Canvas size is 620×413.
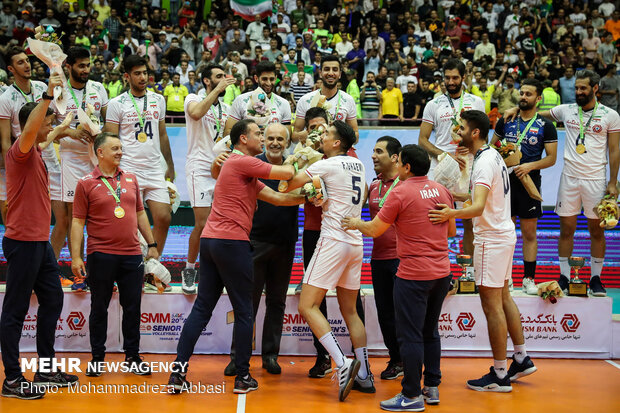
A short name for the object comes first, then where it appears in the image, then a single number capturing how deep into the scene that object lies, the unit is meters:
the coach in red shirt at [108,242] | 6.15
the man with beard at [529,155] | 7.58
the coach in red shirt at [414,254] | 5.45
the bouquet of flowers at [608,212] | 7.45
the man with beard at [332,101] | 7.64
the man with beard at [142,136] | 7.66
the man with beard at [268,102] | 7.81
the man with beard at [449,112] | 7.89
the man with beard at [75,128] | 7.53
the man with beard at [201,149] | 7.77
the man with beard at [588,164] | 7.74
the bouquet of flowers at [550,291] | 7.27
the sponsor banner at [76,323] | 7.23
